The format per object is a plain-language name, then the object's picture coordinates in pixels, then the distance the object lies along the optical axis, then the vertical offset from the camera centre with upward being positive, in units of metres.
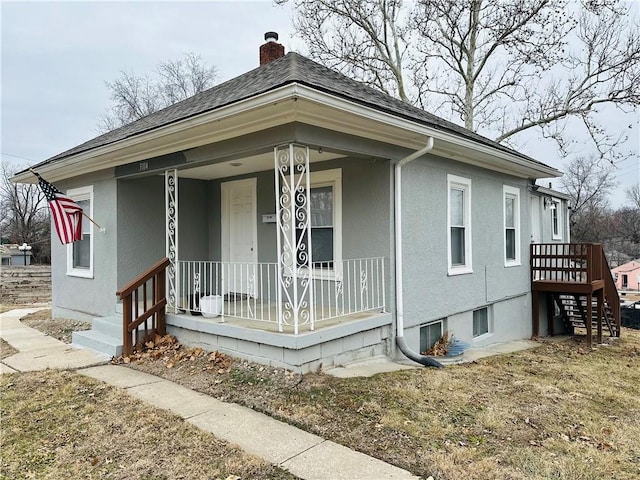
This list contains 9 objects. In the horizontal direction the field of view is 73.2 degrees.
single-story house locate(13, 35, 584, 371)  4.99 +0.42
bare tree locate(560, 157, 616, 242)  38.72 +4.17
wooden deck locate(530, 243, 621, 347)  9.47 -1.12
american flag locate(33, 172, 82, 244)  6.88 +0.54
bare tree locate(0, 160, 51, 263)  33.94 +2.76
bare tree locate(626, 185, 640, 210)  49.38 +4.98
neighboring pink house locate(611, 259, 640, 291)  46.34 -4.10
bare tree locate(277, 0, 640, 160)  16.89 +7.94
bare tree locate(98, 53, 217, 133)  28.58 +10.62
